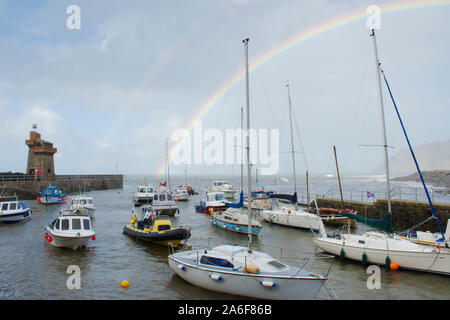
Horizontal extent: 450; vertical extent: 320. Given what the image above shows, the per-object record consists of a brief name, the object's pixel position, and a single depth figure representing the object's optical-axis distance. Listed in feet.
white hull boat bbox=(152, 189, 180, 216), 130.14
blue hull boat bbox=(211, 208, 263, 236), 86.38
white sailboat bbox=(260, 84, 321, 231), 95.81
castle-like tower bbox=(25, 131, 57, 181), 224.94
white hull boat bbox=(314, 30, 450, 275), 52.03
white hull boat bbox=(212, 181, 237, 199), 248.65
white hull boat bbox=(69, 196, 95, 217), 122.01
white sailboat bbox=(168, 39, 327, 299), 38.65
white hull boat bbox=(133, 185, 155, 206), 187.93
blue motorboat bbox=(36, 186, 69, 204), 171.83
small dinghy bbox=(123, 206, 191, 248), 71.77
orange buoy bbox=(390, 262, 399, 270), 54.90
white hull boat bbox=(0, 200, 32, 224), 105.29
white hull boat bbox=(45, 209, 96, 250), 68.59
